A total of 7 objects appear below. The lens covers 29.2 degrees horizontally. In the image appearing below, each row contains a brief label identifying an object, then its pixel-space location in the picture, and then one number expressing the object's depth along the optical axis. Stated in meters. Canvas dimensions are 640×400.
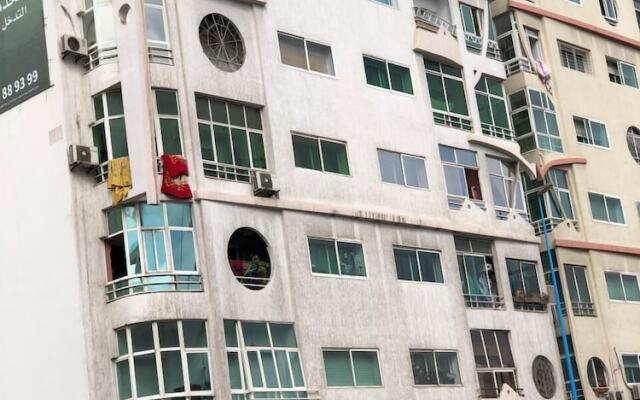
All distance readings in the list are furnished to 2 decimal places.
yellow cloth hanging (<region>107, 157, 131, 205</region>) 27.55
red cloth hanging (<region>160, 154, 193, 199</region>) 27.39
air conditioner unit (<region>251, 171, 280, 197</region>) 28.86
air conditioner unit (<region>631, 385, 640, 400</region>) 36.88
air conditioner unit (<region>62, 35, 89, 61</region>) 28.72
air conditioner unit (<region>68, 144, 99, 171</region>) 28.02
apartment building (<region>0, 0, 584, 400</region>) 27.34
